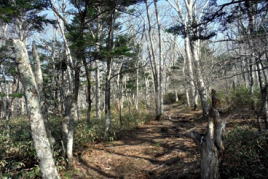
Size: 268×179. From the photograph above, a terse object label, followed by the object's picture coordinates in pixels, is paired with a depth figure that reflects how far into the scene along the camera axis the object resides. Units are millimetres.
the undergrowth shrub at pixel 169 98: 27011
